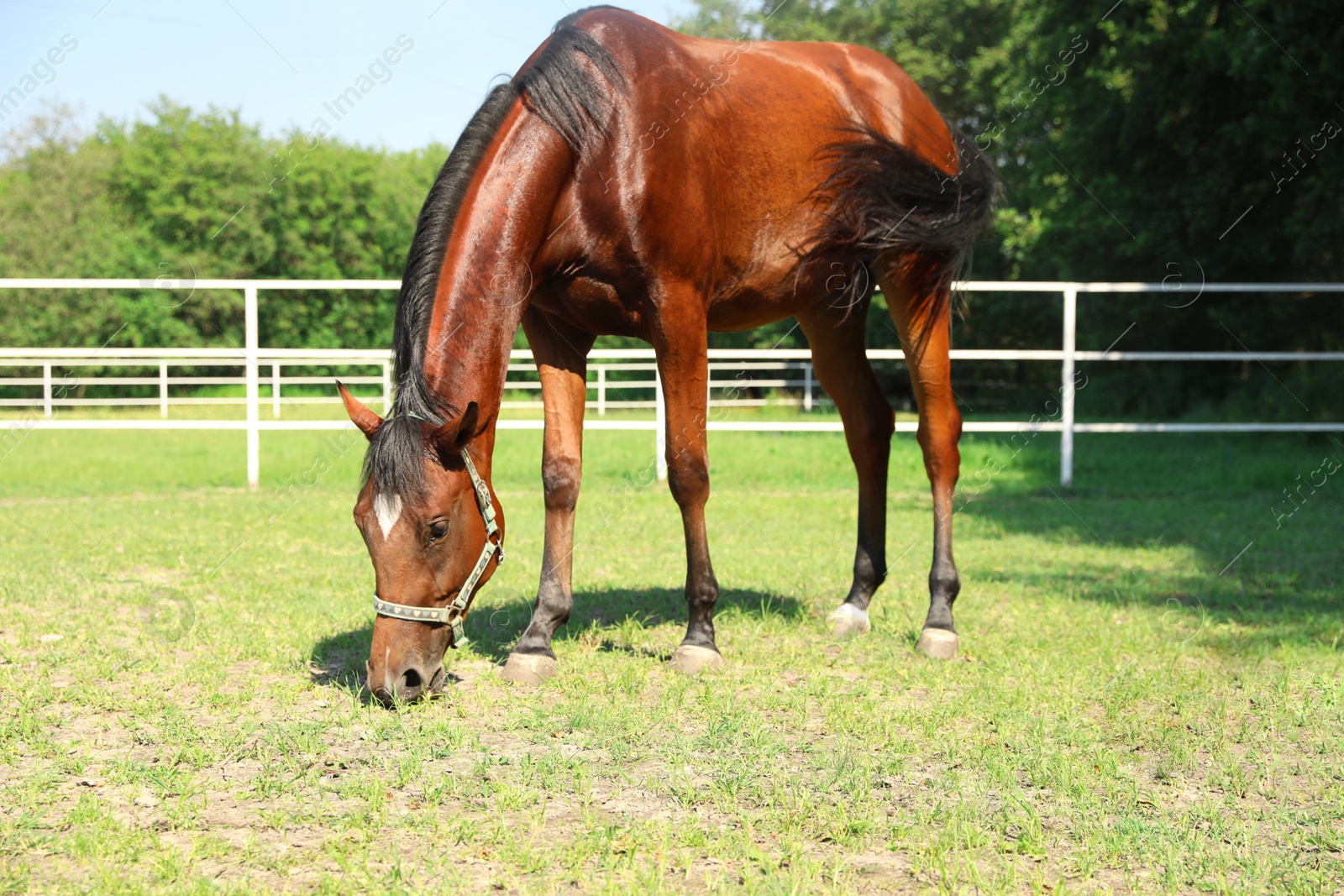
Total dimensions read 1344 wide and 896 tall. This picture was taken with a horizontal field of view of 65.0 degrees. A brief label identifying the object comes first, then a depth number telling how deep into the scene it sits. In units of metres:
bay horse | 3.07
